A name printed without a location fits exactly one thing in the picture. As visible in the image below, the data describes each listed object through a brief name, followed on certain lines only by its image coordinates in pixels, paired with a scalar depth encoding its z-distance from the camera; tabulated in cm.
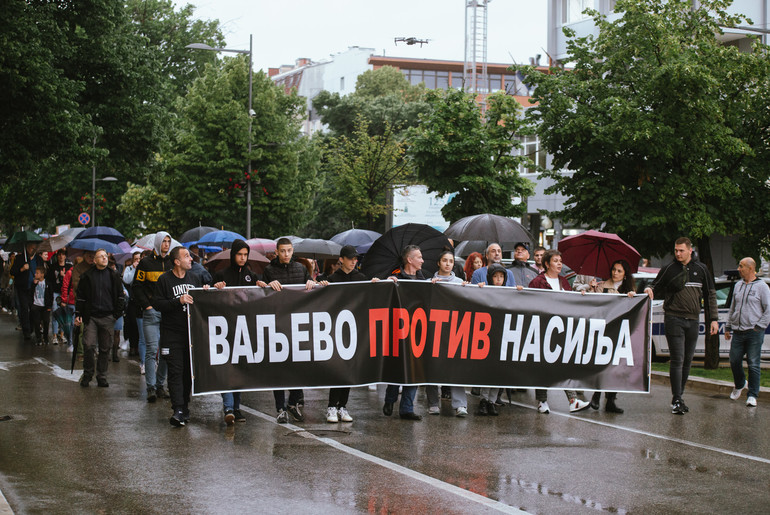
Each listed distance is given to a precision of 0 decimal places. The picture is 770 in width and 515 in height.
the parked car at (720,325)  1705
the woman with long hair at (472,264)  1366
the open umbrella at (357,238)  2491
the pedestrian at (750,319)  1273
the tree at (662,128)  1902
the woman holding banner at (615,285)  1195
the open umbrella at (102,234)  2602
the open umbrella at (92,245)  1925
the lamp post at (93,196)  5638
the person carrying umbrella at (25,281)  2223
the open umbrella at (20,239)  2476
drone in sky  11406
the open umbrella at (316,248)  2477
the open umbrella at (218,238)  2441
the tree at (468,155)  2989
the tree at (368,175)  5694
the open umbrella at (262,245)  2410
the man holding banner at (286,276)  1071
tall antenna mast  6900
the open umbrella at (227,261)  1848
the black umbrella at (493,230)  1769
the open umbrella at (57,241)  2714
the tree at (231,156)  4050
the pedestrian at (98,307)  1342
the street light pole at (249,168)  3356
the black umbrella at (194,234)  2756
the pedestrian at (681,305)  1199
